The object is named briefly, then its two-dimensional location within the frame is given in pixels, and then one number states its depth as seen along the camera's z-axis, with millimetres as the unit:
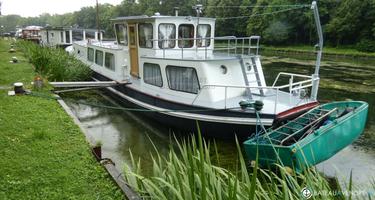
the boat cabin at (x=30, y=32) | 42891
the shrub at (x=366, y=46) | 34753
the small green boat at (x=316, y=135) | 5797
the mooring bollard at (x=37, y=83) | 10027
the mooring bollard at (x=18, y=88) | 8922
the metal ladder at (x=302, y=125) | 6527
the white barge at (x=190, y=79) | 7715
